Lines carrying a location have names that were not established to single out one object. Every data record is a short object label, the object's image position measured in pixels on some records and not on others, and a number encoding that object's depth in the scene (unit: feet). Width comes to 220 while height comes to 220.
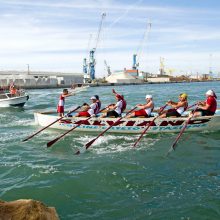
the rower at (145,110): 54.08
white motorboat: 107.76
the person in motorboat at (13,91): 111.94
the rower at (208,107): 51.21
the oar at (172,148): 41.30
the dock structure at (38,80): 310.74
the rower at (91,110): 57.40
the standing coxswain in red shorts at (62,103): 60.99
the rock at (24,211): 13.91
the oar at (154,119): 49.41
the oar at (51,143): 45.75
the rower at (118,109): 56.65
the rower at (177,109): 52.95
